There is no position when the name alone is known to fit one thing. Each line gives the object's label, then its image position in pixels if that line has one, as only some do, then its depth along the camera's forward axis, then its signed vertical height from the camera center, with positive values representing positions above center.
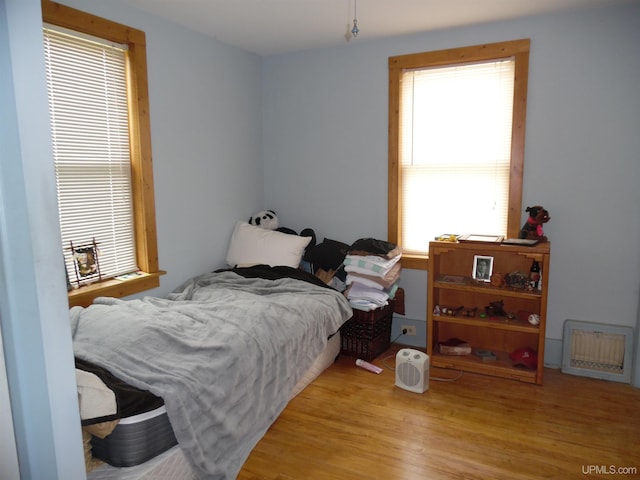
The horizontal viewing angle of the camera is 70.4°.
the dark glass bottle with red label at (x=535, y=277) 2.99 -0.62
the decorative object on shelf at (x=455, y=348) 3.28 -1.19
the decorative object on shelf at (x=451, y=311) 3.22 -0.91
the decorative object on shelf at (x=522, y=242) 2.88 -0.38
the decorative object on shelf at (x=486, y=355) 3.20 -1.23
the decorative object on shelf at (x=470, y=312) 3.20 -0.92
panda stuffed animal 3.94 -0.30
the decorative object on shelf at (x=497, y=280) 3.07 -0.65
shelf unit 2.95 -0.90
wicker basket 3.31 -1.11
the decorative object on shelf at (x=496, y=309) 3.20 -0.90
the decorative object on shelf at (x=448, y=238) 3.17 -0.39
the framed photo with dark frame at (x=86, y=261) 2.66 -0.44
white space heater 2.86 -1.18
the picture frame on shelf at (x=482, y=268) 3.16 -0.59
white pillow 3.62 -0.50
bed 1.86 -0.80
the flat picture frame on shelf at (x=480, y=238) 2.99 -0.37
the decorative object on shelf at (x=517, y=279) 3.03 -0.65
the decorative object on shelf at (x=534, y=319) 3.01 -0.91
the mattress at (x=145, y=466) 1.69 -1.07
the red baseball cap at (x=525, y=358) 3.08 -1.19
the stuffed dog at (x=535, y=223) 2.99 -0.27
